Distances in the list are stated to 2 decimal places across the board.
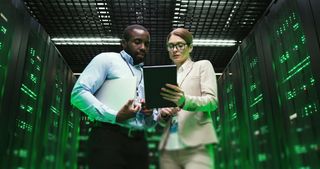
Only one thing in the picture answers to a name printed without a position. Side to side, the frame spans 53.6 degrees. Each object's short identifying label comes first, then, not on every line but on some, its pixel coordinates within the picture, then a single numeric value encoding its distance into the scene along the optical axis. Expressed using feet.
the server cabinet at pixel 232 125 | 11.07
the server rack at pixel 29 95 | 7.19
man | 4.80
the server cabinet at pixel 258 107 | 8.41
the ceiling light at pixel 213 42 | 15.12
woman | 5.10
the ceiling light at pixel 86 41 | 15.01
